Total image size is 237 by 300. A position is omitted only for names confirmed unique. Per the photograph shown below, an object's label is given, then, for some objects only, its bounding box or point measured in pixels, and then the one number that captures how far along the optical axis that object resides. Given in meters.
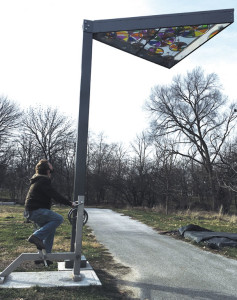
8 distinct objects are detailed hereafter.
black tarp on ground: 8.00
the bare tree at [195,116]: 35.44
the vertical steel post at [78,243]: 4.51
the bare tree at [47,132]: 44.19
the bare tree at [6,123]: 45.66
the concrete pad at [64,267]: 5.03
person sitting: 4.59
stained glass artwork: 5.20
